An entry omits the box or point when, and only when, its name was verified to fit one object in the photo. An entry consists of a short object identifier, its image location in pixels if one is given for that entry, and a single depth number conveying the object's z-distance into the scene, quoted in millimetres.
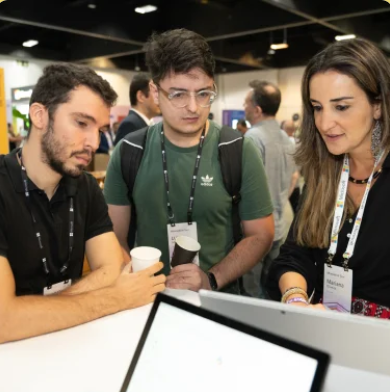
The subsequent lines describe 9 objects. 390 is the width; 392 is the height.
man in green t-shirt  1771
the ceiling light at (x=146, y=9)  6814
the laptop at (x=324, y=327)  781
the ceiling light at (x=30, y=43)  9185
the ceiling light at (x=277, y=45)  9405
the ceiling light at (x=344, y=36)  7934
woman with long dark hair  1369
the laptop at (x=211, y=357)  627
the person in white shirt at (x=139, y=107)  3773
